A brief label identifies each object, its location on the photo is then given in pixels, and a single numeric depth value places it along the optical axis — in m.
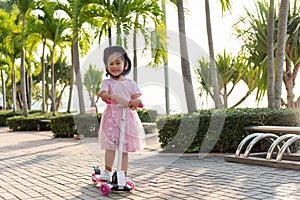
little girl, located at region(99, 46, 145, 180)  4.92
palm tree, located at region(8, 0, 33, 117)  19.12
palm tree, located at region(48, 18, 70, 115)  17.40
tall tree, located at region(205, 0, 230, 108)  10.31
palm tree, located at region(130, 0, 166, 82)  12.20
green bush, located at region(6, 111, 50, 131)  19.41
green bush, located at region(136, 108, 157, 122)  14.23
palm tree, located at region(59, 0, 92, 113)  12.46
